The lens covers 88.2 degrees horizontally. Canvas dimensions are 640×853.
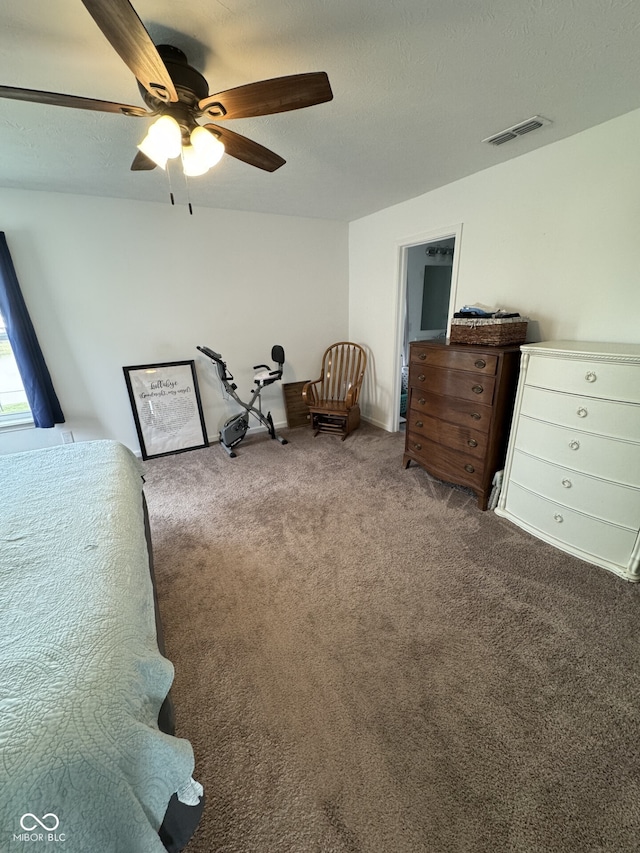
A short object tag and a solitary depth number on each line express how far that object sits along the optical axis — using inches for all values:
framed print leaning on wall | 127.5
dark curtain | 100.0
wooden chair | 143.3
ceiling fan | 38.6
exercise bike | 133.0
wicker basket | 84.9
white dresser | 65.4
